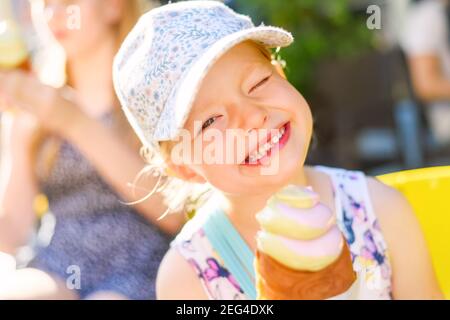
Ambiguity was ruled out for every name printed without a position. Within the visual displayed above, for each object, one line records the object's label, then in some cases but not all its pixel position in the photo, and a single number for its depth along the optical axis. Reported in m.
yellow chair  1.28
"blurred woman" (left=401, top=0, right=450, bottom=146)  2.26
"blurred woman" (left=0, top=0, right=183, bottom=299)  1.36
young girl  1.10
